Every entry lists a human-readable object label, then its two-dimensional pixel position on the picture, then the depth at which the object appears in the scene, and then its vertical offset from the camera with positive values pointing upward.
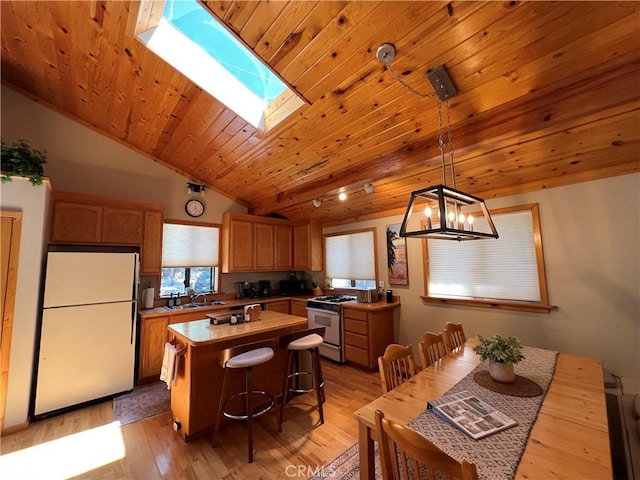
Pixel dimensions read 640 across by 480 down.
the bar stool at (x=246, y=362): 2.06 -0.79
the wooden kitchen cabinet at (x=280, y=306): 4.50 -0.74
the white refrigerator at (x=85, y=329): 2.63 -0.67
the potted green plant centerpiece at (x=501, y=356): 1.60 -0.59
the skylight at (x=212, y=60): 2.23 +1.93
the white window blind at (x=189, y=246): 4.07 +0.32
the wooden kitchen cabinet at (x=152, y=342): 3.25 -0.96
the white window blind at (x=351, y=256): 4.39 +0.11
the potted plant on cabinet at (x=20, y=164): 2.42 +0.98
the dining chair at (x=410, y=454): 0.82 -0.65
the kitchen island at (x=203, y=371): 2.17 -0.92
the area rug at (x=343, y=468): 1.82 -1.49
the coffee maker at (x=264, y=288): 4.84 -0.45
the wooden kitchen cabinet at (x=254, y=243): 4.45 +0.38
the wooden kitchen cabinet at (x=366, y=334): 3.60 -1.02
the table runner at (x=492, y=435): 0.99 -0.77
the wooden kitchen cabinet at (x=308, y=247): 4.96 +0.32
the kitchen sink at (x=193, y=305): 3.64 -0.59
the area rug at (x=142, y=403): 2.60 -1.49
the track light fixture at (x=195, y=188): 4.30 +1.28
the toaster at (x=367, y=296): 3.97 -0.52
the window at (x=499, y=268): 2.82 -0.09
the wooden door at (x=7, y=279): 2.36 -0.10
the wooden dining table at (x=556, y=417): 0.98 -0.77
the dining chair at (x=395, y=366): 1.69 -0.72
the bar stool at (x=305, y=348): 2.42 -0.86
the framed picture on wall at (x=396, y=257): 3.90 +0.07
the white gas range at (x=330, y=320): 3.90 -0.89
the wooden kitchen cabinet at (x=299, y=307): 4.55 -0.78
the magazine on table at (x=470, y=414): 1.19 -0.76
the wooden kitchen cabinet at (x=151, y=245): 3.57 +0.28
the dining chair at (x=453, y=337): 2.38 -0.72
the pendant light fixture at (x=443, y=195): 1.50 +0.40
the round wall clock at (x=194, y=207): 4.30 +0.96
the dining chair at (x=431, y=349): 2.05 -0.73
